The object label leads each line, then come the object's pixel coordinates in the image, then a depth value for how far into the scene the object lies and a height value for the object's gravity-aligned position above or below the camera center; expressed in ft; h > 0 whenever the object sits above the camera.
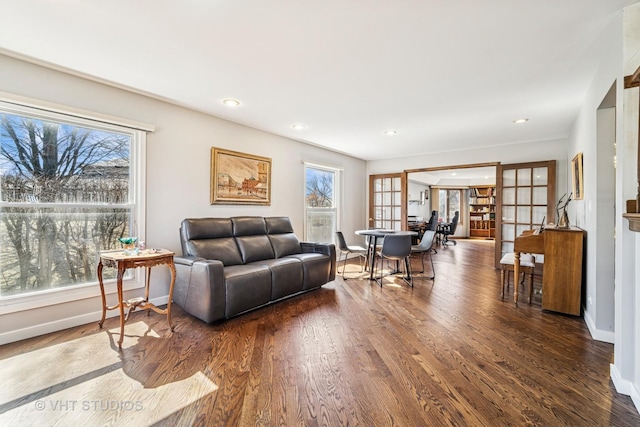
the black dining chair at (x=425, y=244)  14.08 -1.58
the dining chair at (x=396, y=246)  12.99 -1.58
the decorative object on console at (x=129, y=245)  8.33 -1.08
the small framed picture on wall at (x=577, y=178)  10.08 +1.48
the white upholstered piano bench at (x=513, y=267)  11.10 -2.20
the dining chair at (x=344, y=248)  14.99 -1.97
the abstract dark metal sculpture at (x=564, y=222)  10.43 -0.26
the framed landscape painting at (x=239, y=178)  12.23 +1.53
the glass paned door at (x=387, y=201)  20.83 +0.91
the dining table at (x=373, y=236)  13.78 -1.18
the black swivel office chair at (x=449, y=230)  30.04 -1.79
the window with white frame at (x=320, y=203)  17.56 +0.57
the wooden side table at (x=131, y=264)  7.52 -1.52
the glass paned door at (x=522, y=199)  15.49 +0.92
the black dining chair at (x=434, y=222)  25.71 -0.82
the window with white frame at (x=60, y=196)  7.66 +0.39
